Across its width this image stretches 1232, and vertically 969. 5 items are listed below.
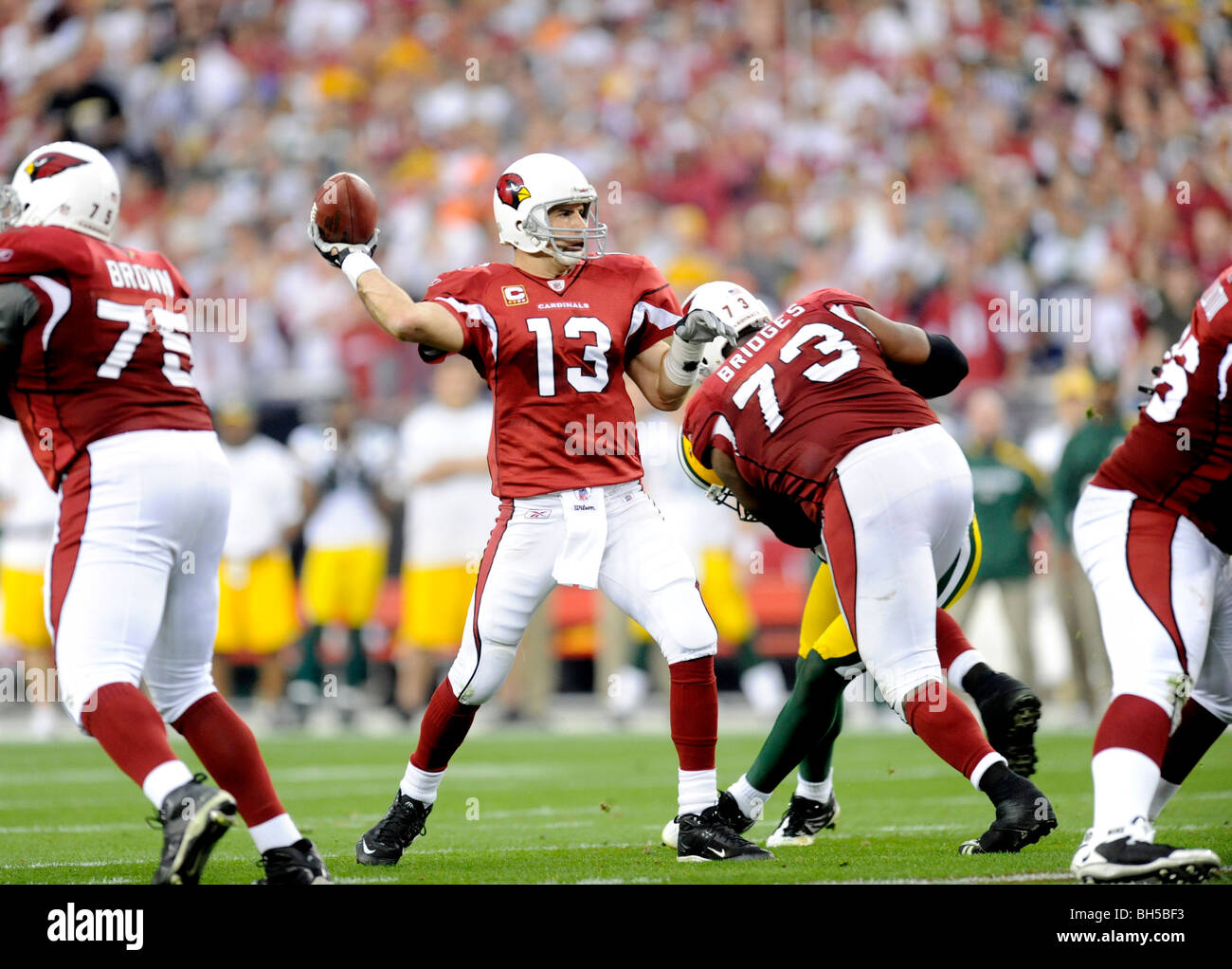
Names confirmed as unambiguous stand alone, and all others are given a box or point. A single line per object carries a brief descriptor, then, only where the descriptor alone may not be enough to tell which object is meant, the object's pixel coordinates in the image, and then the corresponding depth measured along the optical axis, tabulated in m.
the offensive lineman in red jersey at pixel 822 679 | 9.20
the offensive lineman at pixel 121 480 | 7.53
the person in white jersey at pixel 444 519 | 20.09
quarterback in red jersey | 9.07
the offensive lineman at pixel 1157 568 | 7.29
